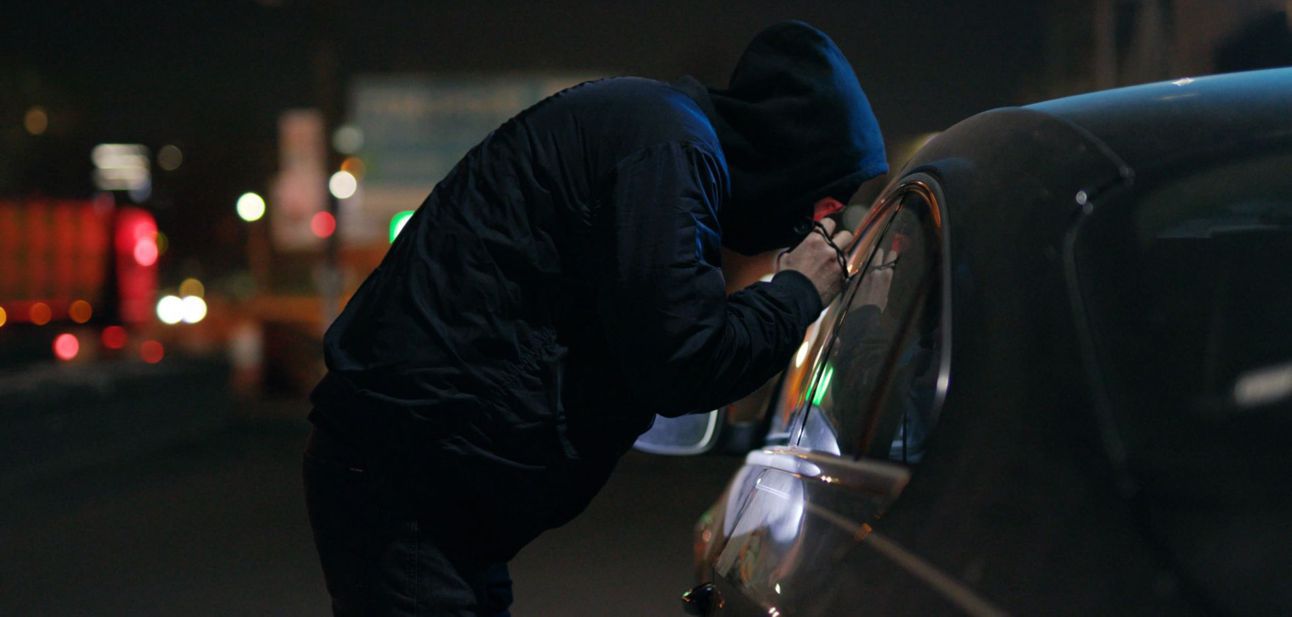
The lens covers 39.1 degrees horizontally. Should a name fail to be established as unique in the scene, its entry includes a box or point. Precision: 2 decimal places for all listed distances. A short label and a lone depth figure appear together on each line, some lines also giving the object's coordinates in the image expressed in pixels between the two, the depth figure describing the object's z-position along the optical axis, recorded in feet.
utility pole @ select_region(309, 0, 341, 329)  85.46
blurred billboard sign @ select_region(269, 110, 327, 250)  91.29
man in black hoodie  7.89
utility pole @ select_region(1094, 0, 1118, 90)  45.99
